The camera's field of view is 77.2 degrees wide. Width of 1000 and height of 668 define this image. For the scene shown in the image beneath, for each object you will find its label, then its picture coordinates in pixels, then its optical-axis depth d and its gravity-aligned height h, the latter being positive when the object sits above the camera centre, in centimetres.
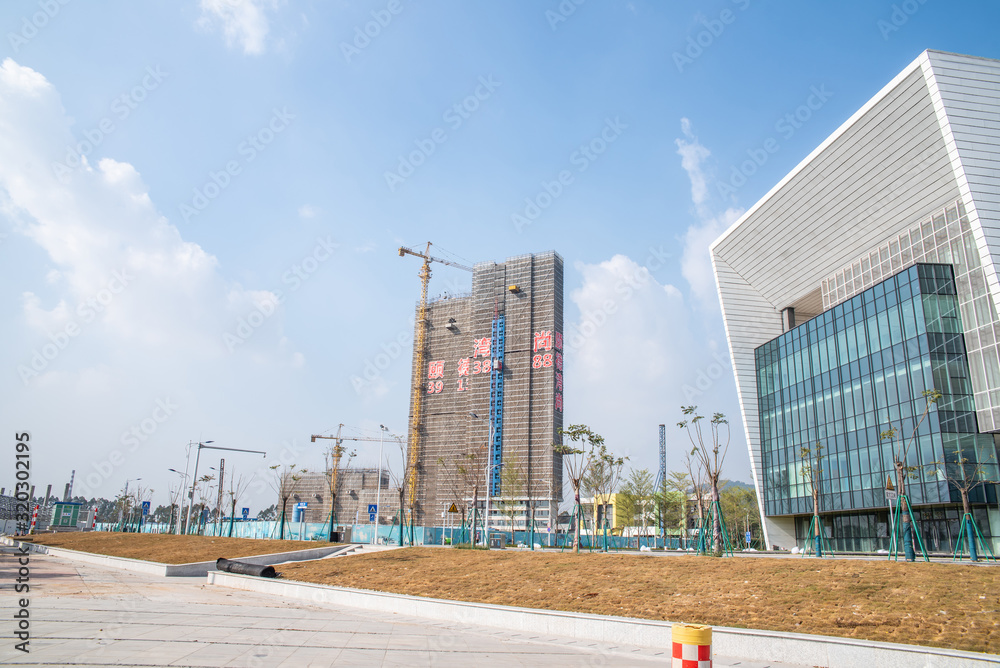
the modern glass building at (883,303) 3475 +1288
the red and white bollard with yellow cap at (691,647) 549 -128
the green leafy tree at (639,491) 6288 +51
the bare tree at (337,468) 12136 +467
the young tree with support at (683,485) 6016 +110
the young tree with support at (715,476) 2673 +99
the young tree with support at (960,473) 3465 +155
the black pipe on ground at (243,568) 2569 -319
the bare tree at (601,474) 4041 +145
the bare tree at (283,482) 5101 +82
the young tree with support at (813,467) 4600 +219
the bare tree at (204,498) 7353 -94
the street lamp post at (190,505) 6356 -152
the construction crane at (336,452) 12204 +832
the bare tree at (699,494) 3038 +16
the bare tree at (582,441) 3731 +319
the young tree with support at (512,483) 7400 +148
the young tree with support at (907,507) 2127 -25
